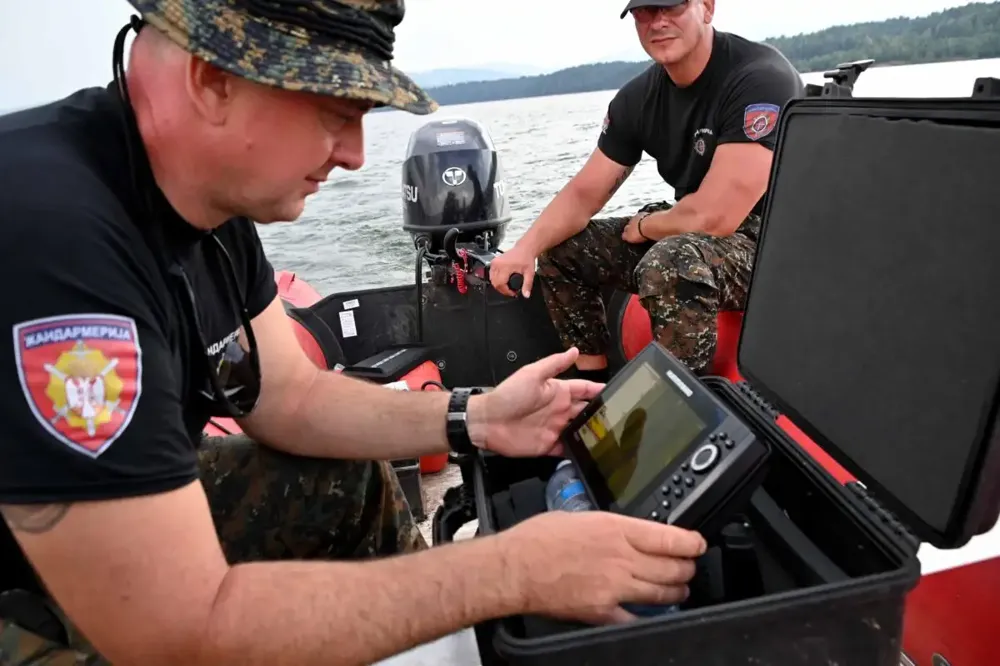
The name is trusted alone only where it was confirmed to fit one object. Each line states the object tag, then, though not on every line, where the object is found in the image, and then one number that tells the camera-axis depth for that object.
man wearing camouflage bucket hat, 0.73
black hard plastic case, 0.68
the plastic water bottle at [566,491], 0.96
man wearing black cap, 2.13
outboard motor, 2.96
